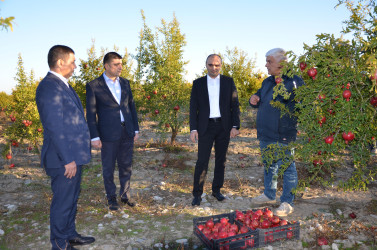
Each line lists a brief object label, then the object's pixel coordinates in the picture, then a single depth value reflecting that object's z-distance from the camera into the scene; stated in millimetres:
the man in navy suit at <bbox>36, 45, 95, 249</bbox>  3221
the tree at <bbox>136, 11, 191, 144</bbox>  9180
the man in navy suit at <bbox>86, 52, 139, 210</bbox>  4504
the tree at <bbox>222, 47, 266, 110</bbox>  11727
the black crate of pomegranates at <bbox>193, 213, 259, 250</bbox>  3324
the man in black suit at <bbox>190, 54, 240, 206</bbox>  4996
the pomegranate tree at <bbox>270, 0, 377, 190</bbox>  2238
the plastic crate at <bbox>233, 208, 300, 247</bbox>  3570
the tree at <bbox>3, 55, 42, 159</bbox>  7746
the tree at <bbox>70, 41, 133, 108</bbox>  10305
